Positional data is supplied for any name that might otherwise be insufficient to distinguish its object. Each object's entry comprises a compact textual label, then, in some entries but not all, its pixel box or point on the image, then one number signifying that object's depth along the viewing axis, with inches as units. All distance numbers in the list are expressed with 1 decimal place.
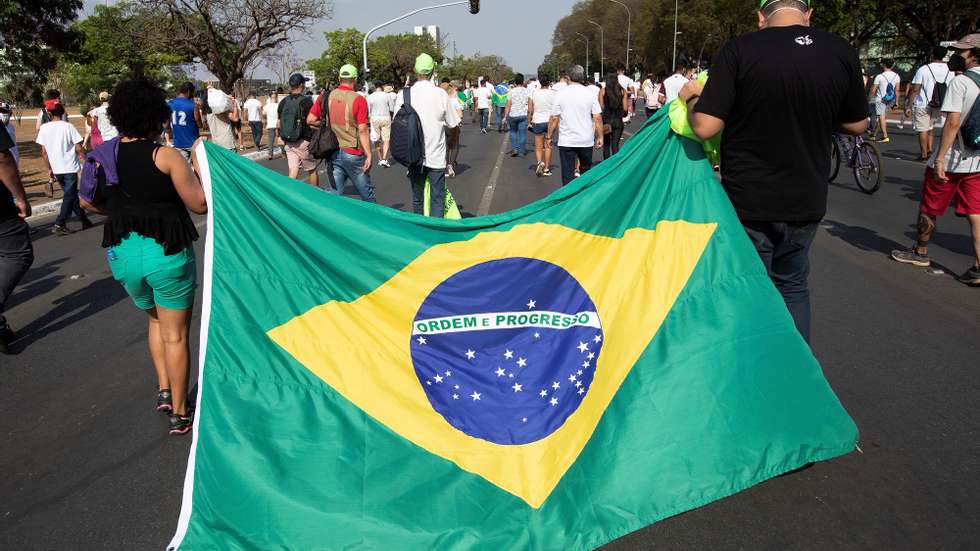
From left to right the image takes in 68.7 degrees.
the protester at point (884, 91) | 677.9
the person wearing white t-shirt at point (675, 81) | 582.6
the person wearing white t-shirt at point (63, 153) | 399.9
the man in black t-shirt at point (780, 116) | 122.3
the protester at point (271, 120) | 805.2
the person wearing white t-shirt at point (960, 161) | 234.4
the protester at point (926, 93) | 511.2
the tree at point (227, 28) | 1120.8
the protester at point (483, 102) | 1021.8
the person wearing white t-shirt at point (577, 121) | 378.9
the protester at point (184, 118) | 444.1
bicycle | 433.1
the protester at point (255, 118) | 907.4
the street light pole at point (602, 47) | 4522.6
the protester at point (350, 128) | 336.5
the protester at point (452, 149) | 482.4
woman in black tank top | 140.2
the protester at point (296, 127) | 364.5
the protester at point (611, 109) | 486.9
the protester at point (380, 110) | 619.5
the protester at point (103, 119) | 470.6
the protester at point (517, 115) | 653.9
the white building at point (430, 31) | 4947.3
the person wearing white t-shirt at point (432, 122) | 289.3
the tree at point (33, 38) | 1048.2
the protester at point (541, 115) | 533.0
